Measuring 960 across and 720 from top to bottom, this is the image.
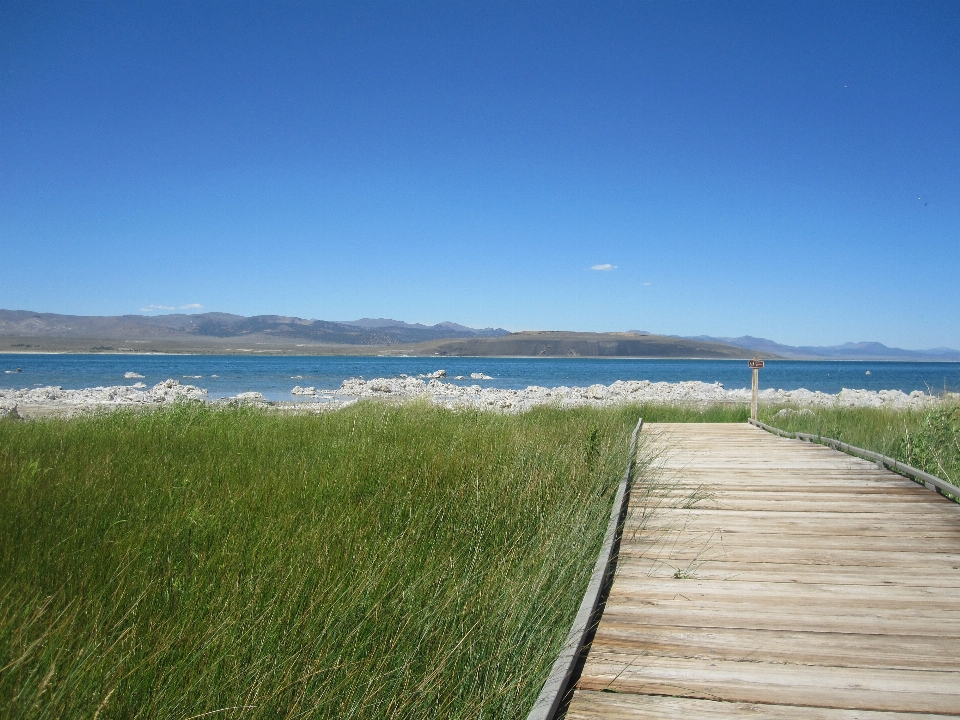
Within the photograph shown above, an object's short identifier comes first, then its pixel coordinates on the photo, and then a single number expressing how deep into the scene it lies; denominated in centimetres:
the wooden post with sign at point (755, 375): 1093
